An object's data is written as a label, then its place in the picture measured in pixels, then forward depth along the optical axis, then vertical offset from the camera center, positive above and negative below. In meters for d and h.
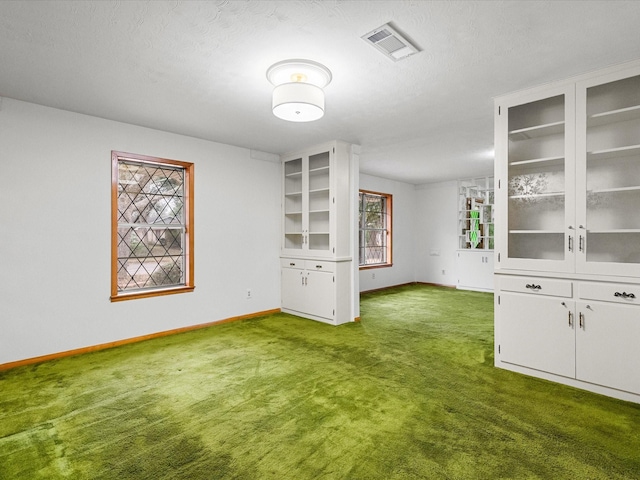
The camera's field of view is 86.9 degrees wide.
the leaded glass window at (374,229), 7.57 +0.23
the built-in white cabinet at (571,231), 2.56 +0.06
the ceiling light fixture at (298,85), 2.60 +1.22
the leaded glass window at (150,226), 4.03 +0.17
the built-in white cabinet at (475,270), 7.34 -0.70
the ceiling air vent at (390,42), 2.18 +1.34
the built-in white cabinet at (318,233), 4.75 +0.09
